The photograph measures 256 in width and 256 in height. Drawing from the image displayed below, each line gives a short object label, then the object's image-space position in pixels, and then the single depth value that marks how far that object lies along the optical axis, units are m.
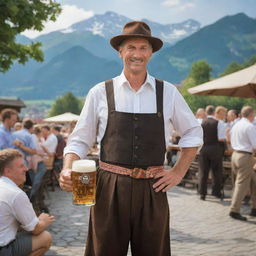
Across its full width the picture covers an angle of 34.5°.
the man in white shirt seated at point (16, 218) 3.40
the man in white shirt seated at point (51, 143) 9.85
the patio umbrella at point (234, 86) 7.21
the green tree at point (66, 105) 106.50
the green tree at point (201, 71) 90.81
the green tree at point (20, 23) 7.20
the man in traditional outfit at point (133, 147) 2.30
